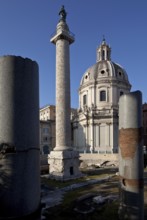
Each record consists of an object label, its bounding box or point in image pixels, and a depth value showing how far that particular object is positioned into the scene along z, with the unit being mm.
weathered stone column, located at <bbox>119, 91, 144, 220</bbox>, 7680
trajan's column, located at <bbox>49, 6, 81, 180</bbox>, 19602
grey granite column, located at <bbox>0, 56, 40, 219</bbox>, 2513
